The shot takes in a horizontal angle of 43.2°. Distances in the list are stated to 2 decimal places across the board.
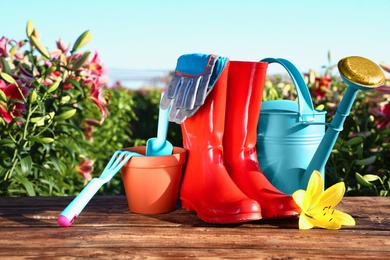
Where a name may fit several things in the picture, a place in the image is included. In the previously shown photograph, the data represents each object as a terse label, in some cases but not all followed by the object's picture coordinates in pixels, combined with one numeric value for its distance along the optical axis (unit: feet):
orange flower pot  4.64
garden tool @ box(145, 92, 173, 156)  4.99
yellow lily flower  4.31
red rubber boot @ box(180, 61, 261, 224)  4.42
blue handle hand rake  4.25
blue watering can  5.10
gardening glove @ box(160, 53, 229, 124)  4.58
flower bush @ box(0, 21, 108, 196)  6.27
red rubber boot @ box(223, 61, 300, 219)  4.85
